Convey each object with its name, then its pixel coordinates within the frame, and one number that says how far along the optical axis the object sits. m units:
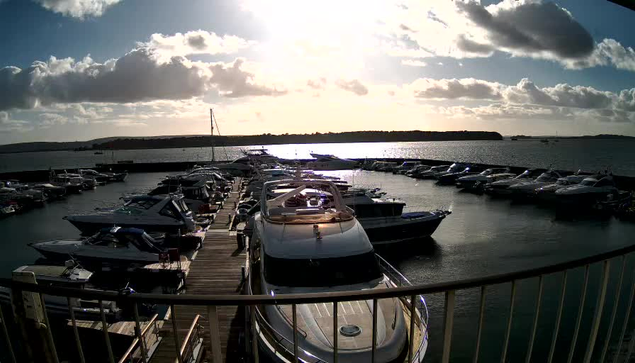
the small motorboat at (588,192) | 33.56
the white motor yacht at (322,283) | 6.15
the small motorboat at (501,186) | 40.75
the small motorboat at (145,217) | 21.36
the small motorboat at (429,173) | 58.75
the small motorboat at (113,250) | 16.00
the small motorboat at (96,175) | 56.28
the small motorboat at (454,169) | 55.31
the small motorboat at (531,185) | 38.57
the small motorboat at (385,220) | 21.31
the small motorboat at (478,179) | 45.12
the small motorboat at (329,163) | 62.50
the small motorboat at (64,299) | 11.33
